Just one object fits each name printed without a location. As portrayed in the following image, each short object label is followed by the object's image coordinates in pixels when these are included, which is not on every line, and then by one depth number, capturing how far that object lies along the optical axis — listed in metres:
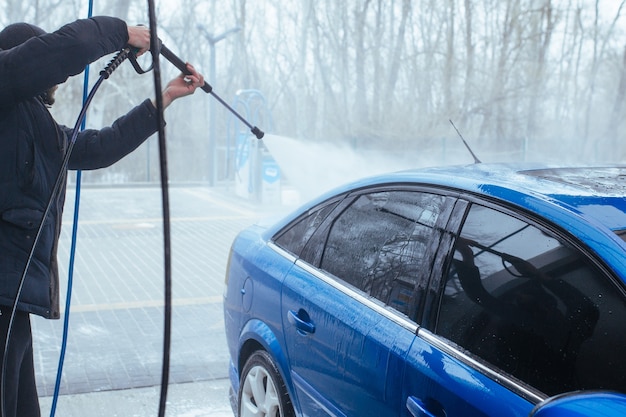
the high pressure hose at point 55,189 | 2.21
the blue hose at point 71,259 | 2.72
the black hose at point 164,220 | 1.66
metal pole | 18.06
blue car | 1.83
